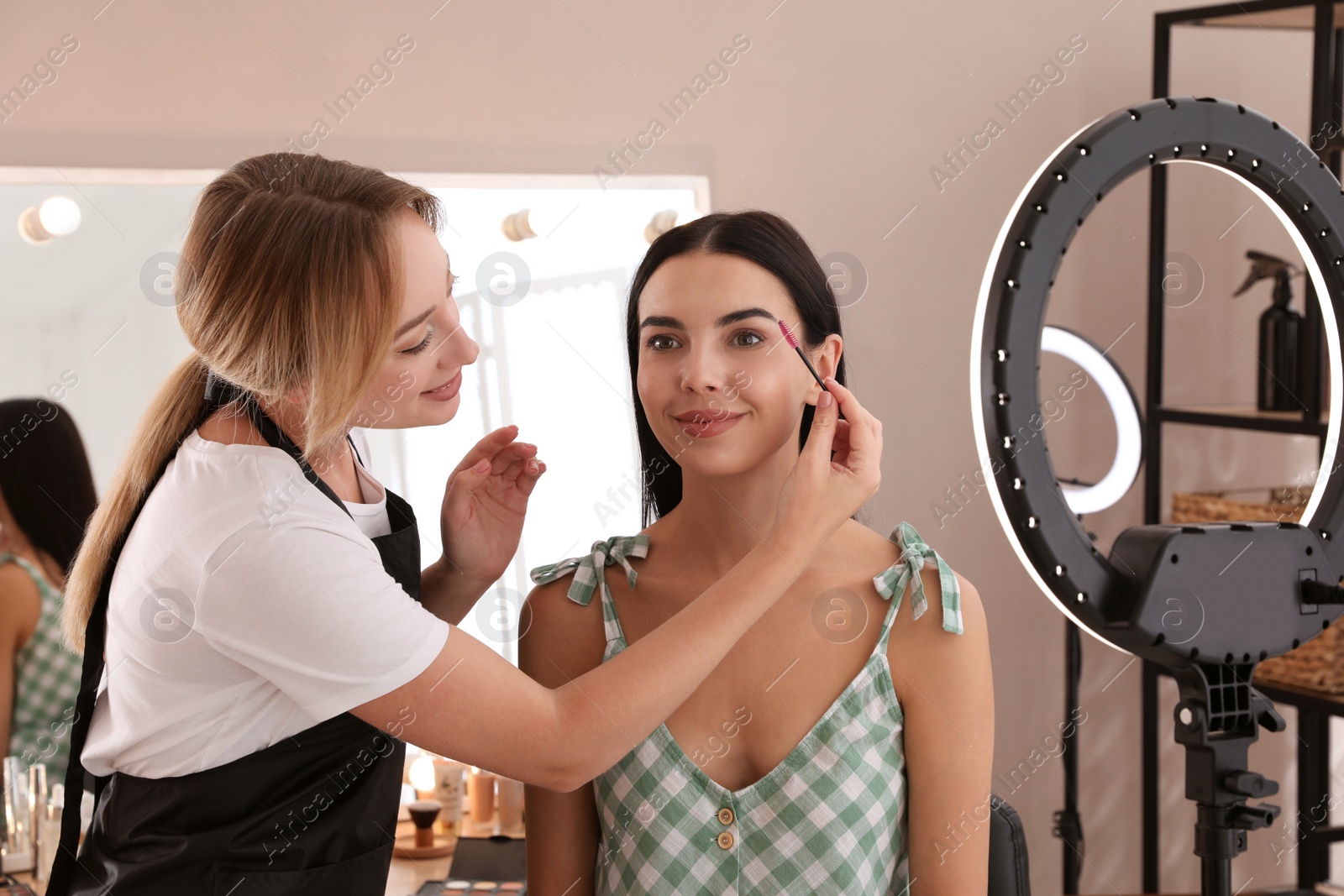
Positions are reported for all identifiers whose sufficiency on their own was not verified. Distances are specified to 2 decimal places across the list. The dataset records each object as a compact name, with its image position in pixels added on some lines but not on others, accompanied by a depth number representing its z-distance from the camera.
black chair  1.32
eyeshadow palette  1.68
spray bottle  2.17
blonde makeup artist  0.93
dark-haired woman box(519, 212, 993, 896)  1.17
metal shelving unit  1.97
